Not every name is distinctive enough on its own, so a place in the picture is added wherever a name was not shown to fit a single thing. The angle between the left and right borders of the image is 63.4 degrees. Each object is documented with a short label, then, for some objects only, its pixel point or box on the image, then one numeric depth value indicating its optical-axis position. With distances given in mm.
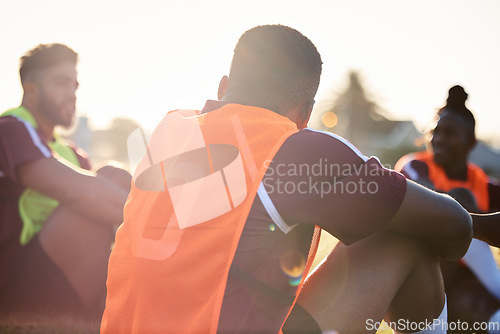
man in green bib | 2246
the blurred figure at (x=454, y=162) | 3775
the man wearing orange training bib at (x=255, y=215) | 1265
